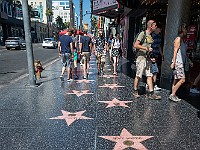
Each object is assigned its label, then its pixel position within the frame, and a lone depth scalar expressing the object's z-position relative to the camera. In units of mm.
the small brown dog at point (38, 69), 6026
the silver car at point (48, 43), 23871
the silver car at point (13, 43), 20576
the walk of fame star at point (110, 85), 5265
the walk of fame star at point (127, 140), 2381
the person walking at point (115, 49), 6531
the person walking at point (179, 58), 3671
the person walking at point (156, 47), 4445
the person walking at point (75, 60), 6202
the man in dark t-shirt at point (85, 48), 5851
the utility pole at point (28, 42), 4662
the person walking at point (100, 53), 6690
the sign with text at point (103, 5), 11430
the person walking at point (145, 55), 3760
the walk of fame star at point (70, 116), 3086
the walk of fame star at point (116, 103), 3786
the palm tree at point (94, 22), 45931
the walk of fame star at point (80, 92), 4474
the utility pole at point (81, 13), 20318
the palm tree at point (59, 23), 86679
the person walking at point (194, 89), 4351
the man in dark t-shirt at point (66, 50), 5429
